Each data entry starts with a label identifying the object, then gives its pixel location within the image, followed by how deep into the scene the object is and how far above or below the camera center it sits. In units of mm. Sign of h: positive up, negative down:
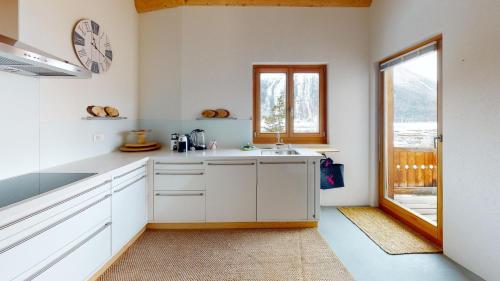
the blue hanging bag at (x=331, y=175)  3770 -494
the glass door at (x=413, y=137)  2756 +34
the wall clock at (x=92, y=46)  2613 +1000
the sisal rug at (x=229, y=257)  2219 -1098
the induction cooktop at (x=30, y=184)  1435 -284
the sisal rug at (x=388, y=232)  2614 -1035
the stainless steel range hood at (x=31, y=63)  1363 +481
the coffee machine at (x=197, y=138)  3688 +32
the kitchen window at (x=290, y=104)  3938 +540
